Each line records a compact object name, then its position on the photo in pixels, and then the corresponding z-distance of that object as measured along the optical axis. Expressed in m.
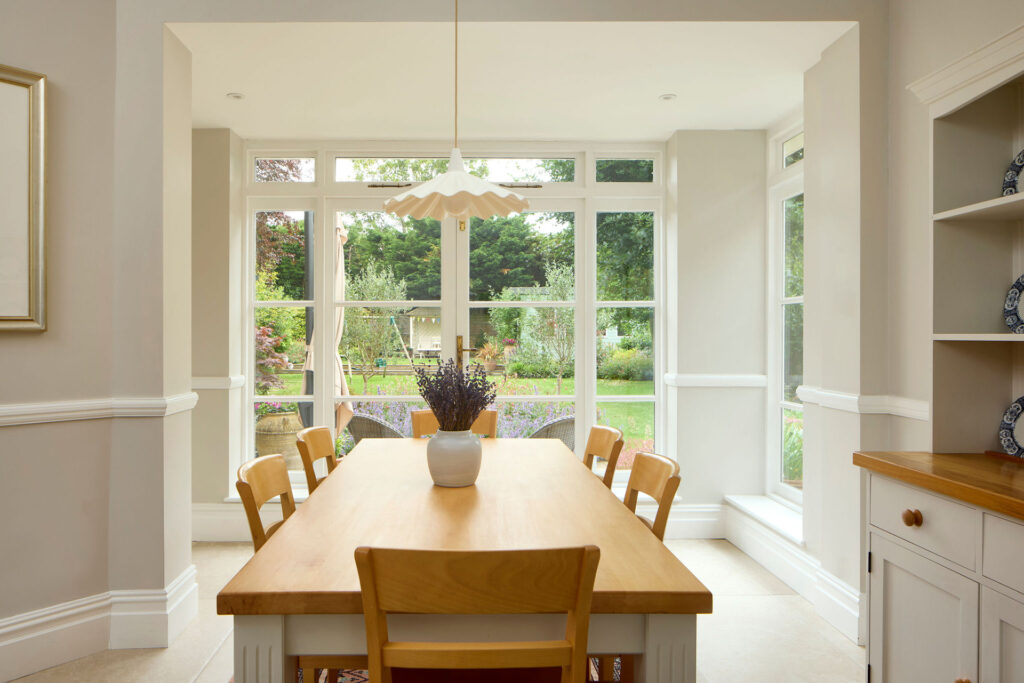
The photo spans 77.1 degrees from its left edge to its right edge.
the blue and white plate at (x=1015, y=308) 1.97
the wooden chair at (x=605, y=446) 2.54
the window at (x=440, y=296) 4.44
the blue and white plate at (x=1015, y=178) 1.96
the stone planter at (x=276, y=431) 4.46
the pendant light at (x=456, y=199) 2.23
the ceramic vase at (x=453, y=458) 2.12
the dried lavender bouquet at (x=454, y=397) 2.11
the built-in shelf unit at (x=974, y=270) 2.03
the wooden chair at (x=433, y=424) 3.41
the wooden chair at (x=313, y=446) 2.51
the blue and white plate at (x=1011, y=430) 2.00
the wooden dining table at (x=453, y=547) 1.24
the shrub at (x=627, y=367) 4.54
